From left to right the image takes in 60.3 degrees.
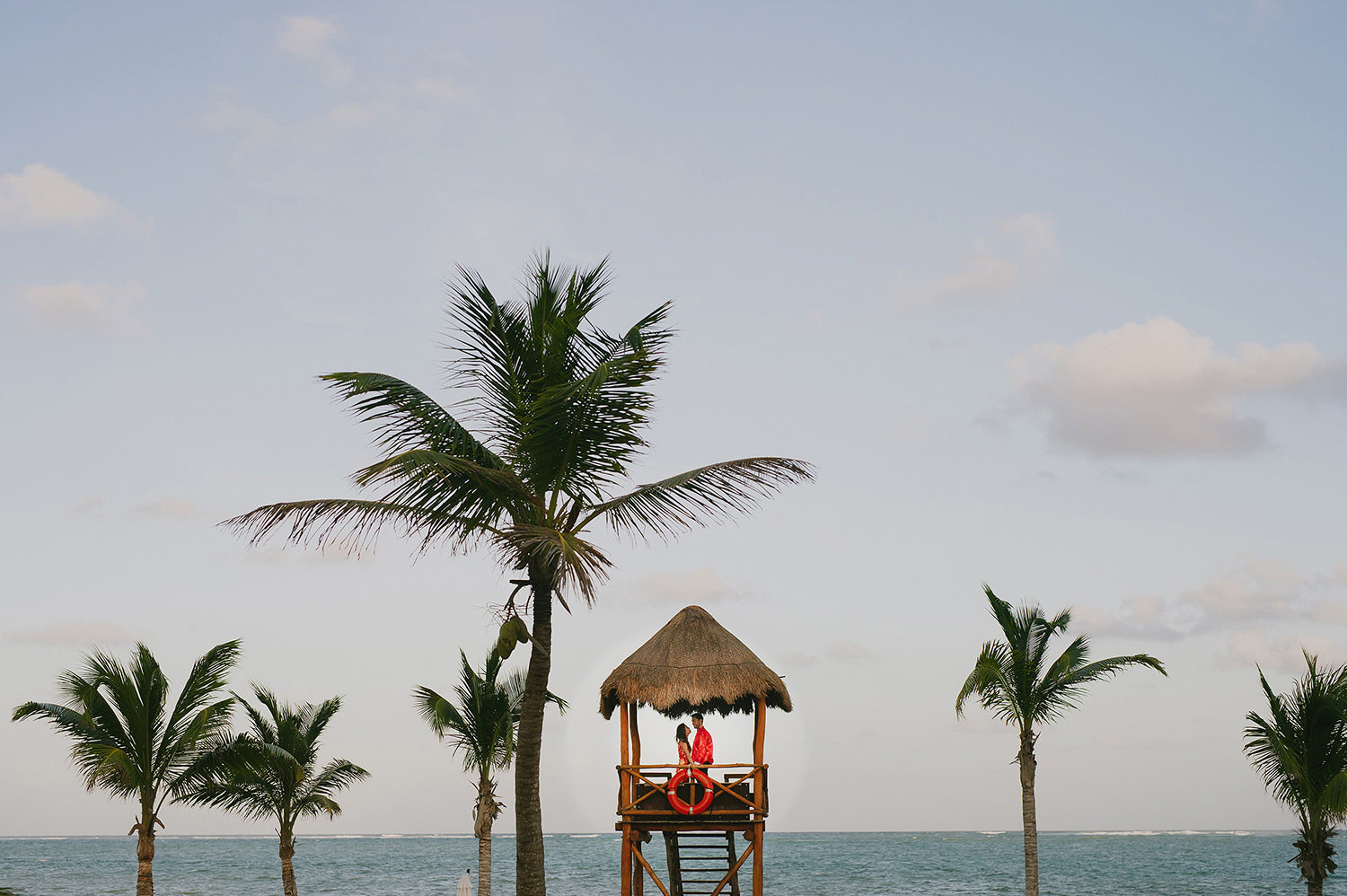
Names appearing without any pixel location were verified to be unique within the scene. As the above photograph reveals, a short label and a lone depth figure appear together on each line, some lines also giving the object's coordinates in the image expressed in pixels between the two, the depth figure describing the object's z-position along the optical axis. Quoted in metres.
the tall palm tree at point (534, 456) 13.22
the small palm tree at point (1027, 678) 23.59
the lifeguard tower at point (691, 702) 16.33
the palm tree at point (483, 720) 25.88
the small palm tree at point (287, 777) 25.11
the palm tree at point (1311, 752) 21.19
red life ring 16.14
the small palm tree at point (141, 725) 19.19
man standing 16.23
